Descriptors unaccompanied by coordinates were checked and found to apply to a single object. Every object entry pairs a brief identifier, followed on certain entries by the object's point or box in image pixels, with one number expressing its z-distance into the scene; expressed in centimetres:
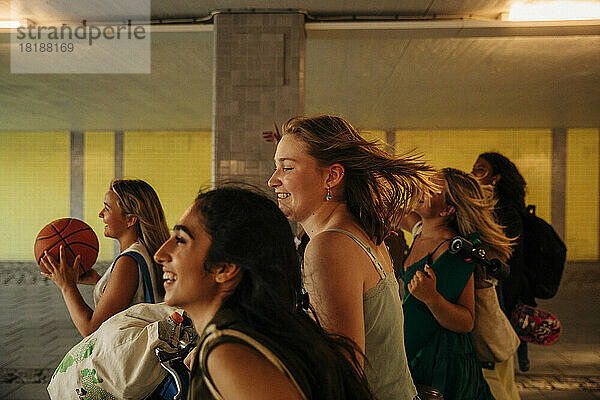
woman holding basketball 228
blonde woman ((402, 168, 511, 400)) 220
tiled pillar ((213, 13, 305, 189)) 433
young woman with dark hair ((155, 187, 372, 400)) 91
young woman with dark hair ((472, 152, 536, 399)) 332
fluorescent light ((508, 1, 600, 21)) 432
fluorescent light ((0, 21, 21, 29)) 461
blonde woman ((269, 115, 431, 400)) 135
